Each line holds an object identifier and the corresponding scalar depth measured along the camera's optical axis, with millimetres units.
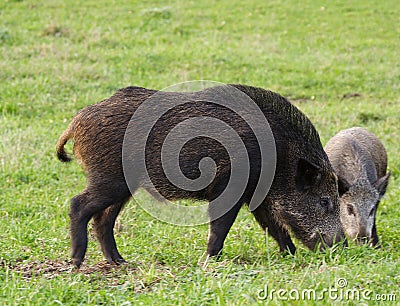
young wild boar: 12948
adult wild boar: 9883
